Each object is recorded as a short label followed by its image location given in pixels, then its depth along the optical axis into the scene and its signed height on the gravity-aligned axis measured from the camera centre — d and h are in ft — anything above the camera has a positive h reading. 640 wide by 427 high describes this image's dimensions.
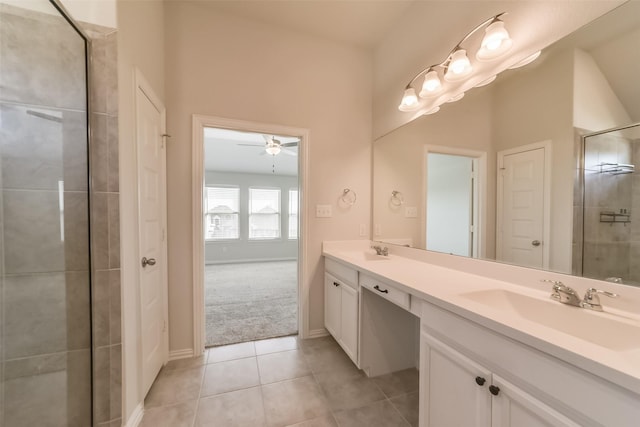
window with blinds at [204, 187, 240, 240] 20.26 -0.15
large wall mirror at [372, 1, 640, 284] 3.06 +0.84
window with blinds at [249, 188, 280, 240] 21.57 -0.24
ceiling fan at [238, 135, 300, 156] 10.43 +2.96
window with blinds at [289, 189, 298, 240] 22.61 -0.25
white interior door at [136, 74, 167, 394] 4.90 -0.47
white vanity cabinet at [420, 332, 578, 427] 2.42 -2.25
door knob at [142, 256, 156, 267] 4.94 -1.10
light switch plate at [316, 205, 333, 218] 7.70 -0.02
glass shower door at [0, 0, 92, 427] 3.55 -0.16
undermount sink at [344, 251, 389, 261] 7.06 -1.41
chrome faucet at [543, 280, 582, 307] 3.12 -1.14
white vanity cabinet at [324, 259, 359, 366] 5.98 -2.65
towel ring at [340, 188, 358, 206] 8.00 +0.46
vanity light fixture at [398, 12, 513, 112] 4.12 +2.98
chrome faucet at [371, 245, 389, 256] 7.18 -1.22
